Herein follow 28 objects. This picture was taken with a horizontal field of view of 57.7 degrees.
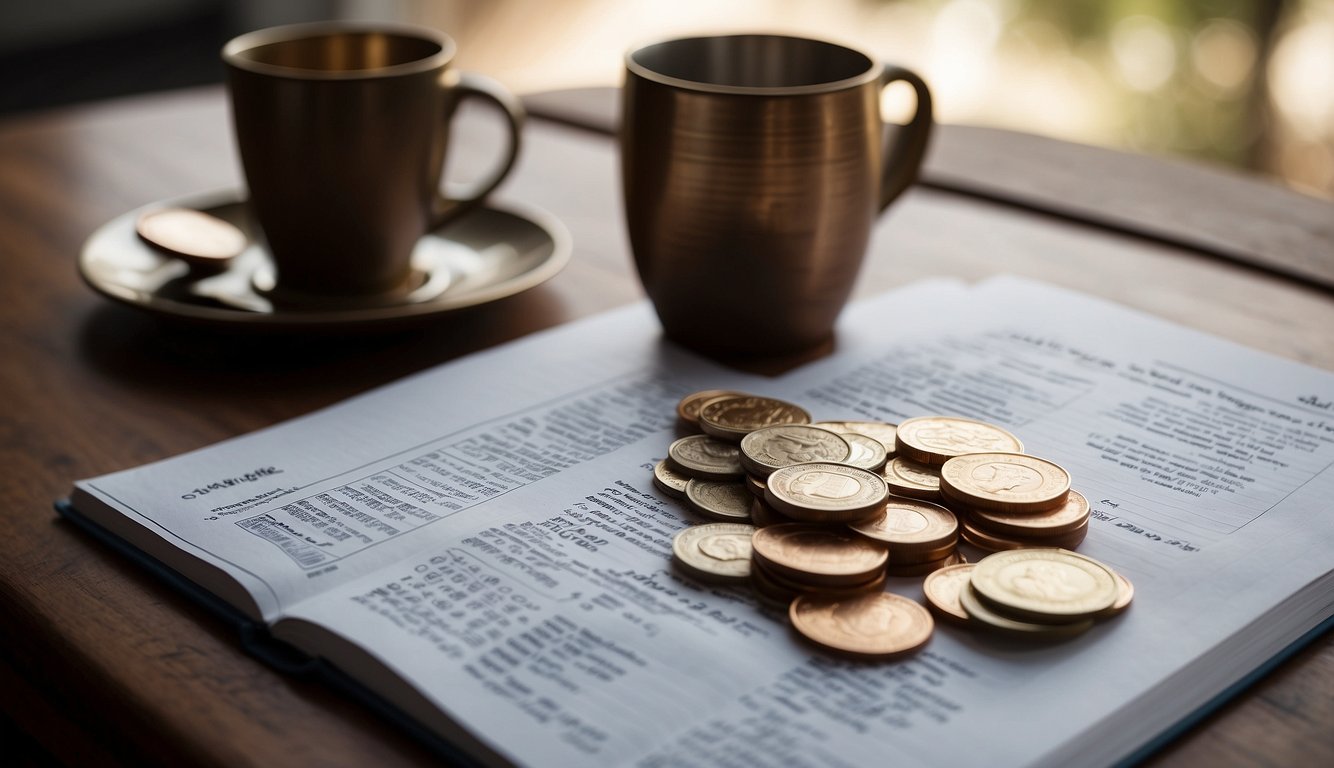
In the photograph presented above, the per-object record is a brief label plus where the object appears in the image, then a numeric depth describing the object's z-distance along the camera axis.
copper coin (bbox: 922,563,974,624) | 0.44
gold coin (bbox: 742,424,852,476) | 0.53
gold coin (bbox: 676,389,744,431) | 0.60
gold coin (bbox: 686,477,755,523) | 0.52
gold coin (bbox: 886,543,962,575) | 0.48
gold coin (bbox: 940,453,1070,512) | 0.50
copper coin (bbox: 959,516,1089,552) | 0.49
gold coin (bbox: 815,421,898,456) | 0.58
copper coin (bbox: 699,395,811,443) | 0.57
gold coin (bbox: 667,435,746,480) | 0.54
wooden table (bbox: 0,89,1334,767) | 0.42
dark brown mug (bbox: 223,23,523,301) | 0.68
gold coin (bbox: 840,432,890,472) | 0.54
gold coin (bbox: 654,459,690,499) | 0.54
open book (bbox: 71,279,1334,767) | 0.39
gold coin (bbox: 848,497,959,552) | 0.48
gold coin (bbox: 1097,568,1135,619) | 0.44
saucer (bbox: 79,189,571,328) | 0.68
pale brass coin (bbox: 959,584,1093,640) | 0.43
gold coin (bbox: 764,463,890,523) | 0.48
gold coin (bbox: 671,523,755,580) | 0.47
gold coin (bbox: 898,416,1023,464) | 0.55
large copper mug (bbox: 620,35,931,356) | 0.63
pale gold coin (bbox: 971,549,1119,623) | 0.43
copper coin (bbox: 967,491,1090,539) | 0.49
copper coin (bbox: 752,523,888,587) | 0.45
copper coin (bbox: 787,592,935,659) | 0.43
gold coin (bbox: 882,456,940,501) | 0.52
